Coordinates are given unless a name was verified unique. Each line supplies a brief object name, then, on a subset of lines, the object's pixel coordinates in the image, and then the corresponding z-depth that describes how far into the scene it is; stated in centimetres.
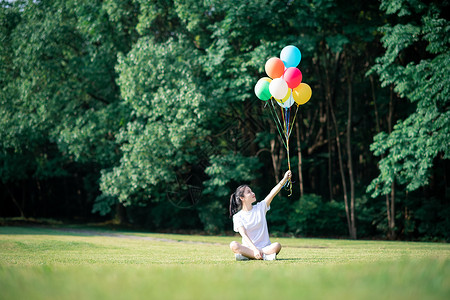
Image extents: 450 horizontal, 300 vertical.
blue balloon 991
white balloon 934
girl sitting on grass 759
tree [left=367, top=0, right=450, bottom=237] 1366
